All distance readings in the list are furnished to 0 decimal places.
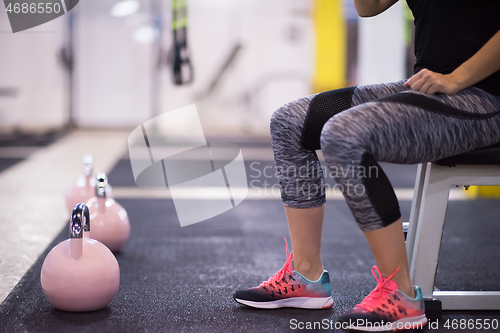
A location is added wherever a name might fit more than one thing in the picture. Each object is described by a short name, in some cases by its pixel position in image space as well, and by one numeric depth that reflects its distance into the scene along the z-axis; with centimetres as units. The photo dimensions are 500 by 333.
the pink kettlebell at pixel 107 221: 359
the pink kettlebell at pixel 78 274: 297
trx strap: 556
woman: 282
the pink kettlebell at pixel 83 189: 396
